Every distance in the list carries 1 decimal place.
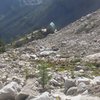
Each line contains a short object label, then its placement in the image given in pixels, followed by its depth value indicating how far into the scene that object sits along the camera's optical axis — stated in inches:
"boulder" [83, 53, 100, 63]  754.4
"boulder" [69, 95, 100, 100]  379.0
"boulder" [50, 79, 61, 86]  493.4
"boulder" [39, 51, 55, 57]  980.8
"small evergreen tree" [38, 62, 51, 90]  470.6
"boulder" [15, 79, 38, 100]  408.0
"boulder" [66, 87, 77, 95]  423.3
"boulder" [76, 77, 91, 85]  446.5
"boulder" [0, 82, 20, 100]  419.8
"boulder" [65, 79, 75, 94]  451.5
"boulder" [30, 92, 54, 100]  367.1
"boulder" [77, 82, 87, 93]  412.8
